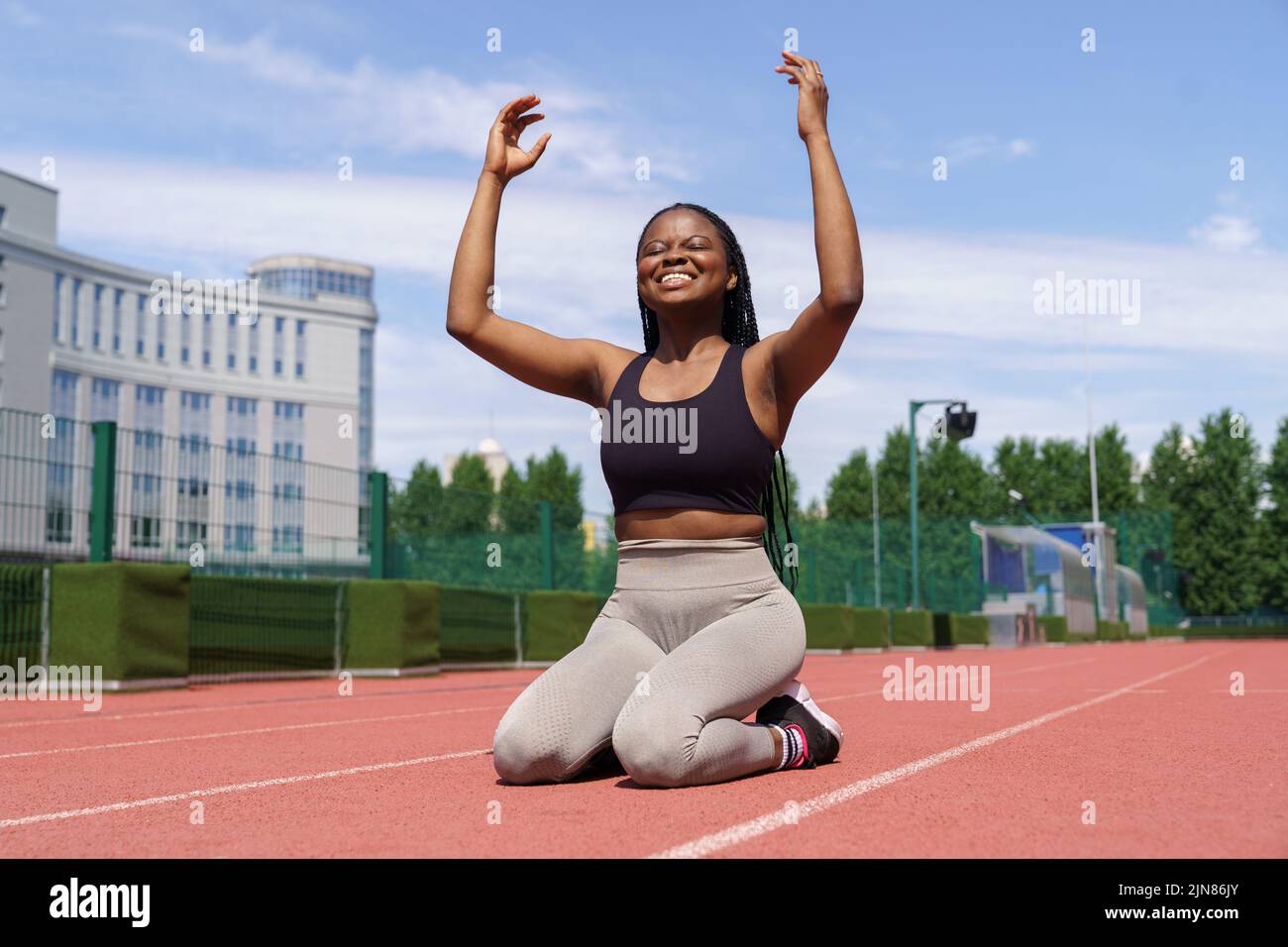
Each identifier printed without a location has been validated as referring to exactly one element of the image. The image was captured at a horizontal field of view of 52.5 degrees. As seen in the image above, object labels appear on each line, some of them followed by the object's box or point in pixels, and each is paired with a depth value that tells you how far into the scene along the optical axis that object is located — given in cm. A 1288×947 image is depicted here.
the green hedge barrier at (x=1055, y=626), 4300
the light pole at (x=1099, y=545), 5534
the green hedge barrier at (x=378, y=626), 1480
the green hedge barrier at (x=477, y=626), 1650
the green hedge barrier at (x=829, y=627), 2755
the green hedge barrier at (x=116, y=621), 1107
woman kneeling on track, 417
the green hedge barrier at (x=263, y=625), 1255
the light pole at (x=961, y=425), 3005
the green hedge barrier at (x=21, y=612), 1098
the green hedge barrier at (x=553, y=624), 1811
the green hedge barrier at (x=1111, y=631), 5255
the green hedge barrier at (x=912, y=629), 3362
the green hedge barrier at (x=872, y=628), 3056
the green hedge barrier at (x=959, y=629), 3578
